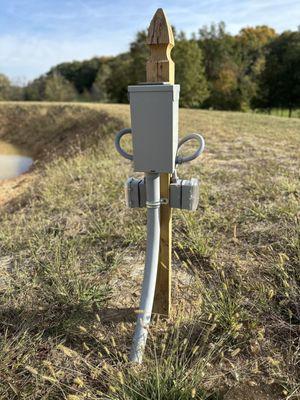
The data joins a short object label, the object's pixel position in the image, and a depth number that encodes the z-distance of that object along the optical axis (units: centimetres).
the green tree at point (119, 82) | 3362
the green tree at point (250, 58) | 3566
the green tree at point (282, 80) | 3278
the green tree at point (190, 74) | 3131
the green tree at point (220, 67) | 3606
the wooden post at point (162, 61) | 206
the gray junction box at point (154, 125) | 197
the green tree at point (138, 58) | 3162
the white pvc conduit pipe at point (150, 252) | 222
